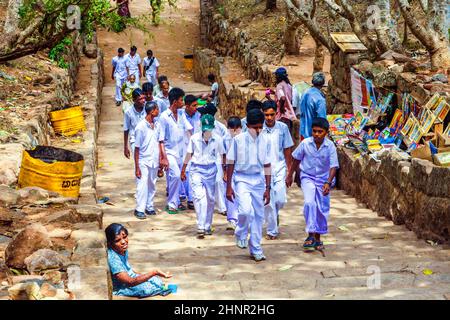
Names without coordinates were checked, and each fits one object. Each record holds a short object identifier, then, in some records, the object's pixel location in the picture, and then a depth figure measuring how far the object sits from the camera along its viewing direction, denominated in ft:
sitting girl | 23.41
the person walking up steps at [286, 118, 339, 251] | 29.94
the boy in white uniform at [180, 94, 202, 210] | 38.09
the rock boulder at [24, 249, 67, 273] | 21.91
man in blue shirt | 40.22
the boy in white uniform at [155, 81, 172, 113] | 43.23
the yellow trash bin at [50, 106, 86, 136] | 47.34
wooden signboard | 50.78
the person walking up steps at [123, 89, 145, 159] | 40.50
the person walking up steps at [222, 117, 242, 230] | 34.63
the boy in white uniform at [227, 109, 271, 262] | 29.30
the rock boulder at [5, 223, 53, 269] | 22.68
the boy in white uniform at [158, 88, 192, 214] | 37.93
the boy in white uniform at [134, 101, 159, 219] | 36.68
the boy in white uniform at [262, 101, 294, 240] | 32.78
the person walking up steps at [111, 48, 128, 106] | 70.44
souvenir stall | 35.65
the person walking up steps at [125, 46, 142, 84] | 70.28
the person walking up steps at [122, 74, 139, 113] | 63.05
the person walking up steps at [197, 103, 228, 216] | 34.88
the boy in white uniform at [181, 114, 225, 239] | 34.01
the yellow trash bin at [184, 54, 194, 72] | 87.81
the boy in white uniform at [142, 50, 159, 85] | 73.36
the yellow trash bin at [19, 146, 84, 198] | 31.81
